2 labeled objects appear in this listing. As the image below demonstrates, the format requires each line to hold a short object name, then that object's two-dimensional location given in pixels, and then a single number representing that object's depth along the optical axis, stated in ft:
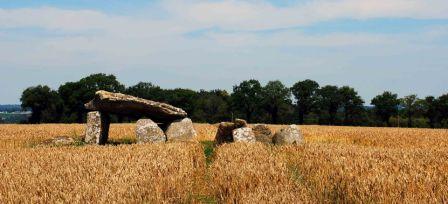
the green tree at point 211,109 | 290.76
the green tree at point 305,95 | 293.43
